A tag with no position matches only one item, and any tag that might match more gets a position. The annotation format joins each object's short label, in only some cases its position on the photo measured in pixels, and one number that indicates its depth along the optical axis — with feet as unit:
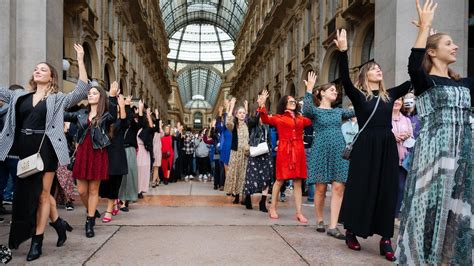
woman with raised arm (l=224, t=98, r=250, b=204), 29.12
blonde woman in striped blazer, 14.67
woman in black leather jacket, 18.72
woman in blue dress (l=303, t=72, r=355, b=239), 18.84
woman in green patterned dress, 11.29
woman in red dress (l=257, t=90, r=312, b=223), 22.27
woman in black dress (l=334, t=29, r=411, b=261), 14.99
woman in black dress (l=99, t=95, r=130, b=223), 20.40
